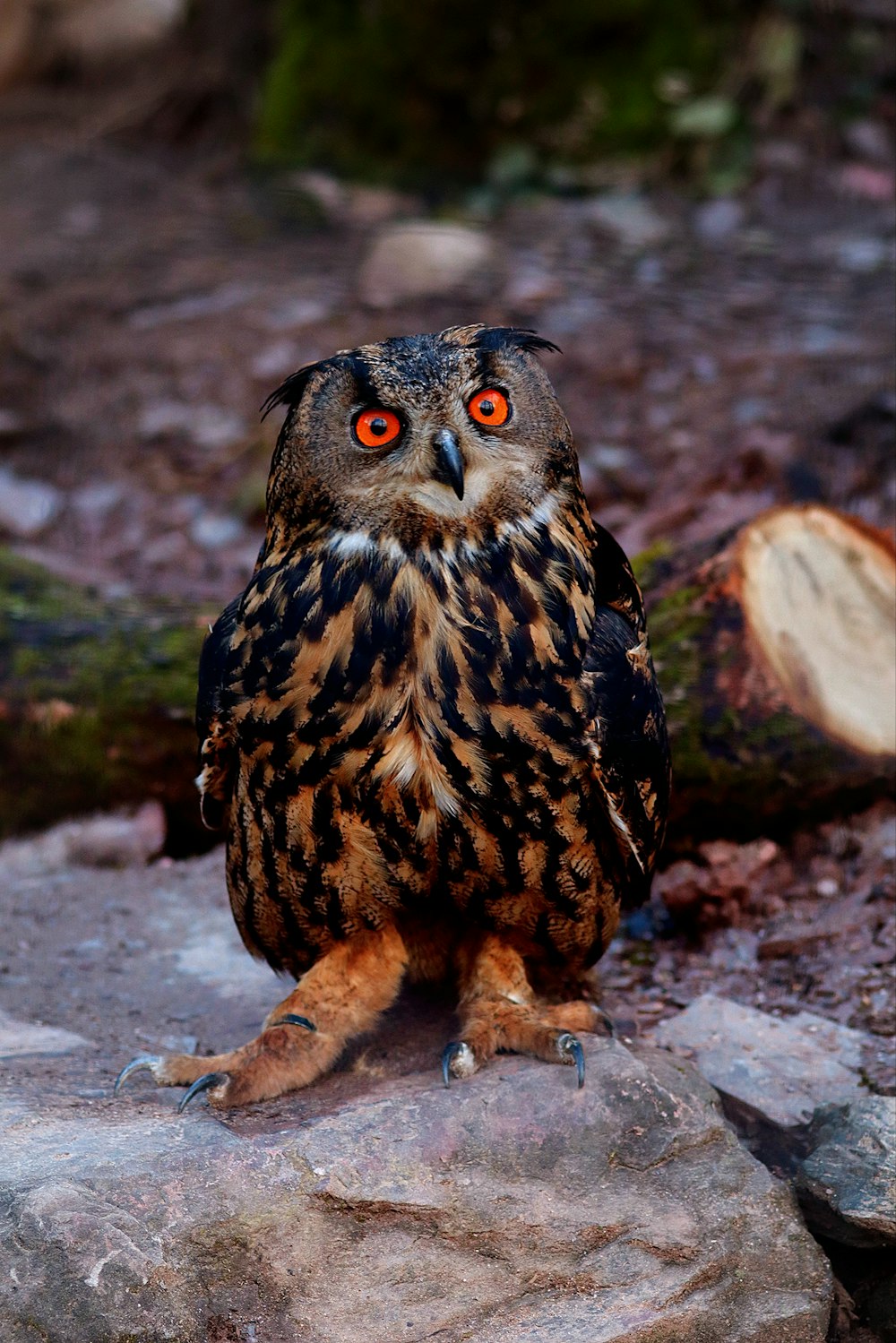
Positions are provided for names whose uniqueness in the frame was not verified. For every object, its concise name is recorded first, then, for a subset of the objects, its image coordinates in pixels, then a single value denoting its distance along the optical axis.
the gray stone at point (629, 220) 16.84
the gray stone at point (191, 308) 16.66
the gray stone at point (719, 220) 16.80
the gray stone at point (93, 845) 9.80
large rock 5.14
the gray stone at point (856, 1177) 5.62
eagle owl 5.97
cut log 8.39
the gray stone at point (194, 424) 15.00
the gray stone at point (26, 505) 14.23
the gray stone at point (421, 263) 16.16
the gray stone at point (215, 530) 13.81
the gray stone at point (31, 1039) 6.96
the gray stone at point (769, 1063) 6.59
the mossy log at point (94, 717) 9.84
